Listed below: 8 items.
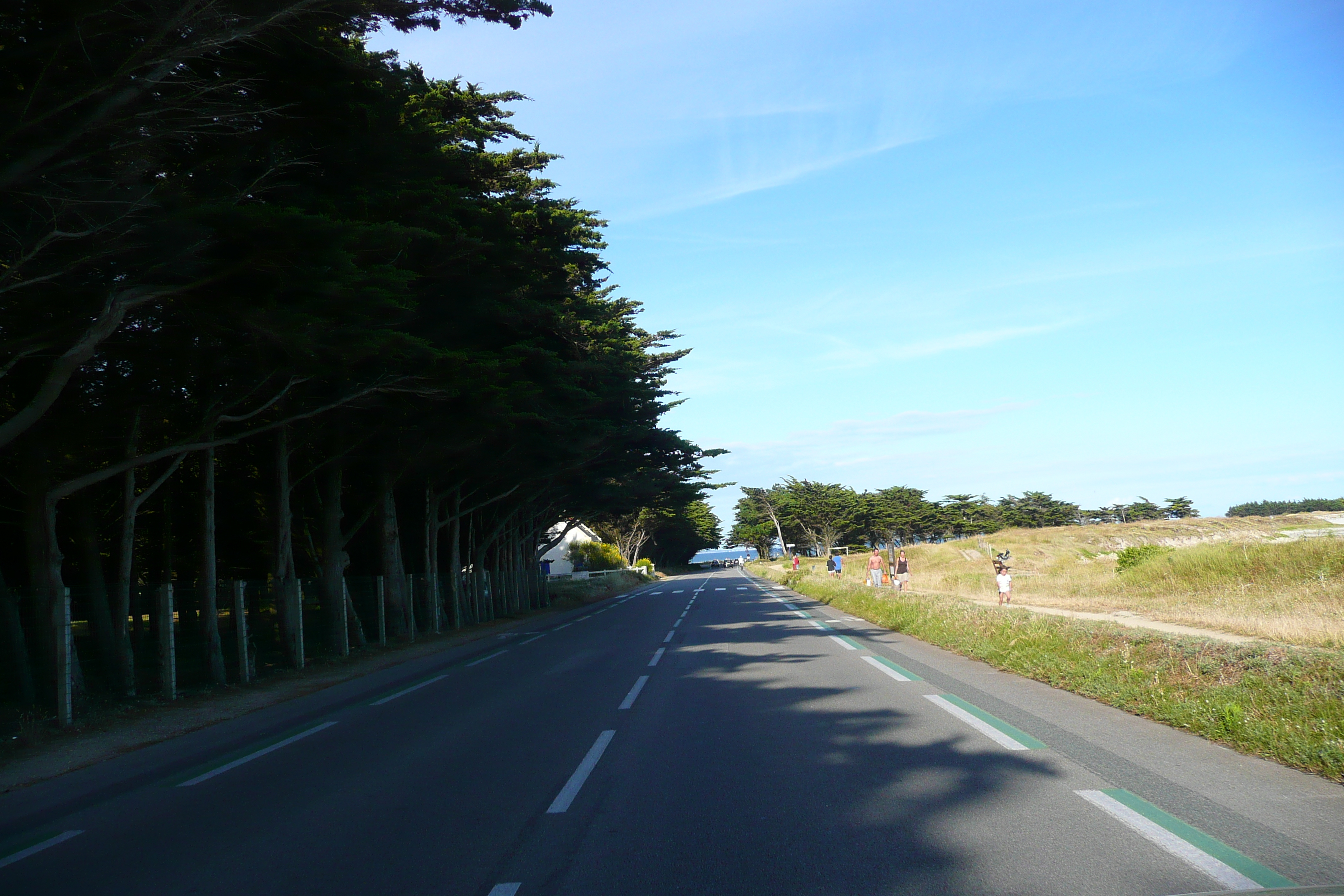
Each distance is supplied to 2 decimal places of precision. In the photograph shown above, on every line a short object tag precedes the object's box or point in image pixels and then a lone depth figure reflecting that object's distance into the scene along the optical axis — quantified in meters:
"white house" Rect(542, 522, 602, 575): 82.90
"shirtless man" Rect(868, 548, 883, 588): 33.22
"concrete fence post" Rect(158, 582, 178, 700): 14.22
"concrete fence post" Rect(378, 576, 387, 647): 23.09
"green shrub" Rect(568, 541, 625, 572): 68.56
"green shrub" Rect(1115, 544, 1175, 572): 31.17
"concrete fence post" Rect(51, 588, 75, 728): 11.28
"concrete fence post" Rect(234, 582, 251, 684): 16.25
